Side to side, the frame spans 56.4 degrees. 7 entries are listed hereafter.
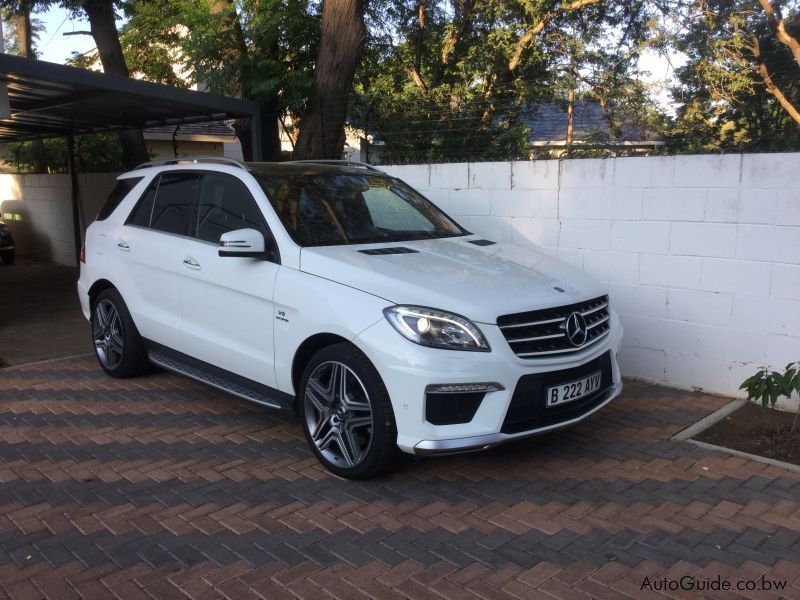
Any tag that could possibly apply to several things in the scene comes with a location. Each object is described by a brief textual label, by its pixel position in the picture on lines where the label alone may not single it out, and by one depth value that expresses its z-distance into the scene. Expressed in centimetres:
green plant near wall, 459
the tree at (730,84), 590
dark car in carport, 1434
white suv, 390
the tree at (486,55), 858
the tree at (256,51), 1088
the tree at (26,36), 1517
